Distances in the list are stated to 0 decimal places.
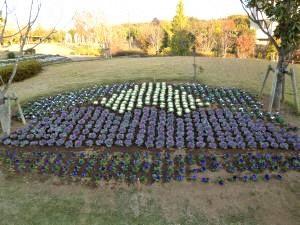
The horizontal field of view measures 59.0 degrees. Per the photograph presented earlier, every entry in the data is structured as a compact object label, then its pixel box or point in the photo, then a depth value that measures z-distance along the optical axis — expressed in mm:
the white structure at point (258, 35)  27062
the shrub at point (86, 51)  30594
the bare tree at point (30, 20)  6600
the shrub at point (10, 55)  20445
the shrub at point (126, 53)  28047
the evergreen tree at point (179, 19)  25791
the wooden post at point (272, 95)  8086
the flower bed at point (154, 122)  6441
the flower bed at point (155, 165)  5246
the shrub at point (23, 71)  14320
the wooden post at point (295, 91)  8210
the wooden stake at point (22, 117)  7794
